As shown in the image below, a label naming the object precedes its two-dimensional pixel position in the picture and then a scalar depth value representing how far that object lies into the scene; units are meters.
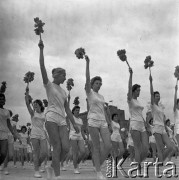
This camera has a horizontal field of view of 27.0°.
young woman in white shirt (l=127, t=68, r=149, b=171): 8.91
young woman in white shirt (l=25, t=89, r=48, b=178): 9.51
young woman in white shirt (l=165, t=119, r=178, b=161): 15.12
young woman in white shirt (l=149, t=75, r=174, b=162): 9.58
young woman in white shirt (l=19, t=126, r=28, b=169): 18.56
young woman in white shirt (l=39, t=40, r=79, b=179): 6.45
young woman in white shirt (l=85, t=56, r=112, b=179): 7.62
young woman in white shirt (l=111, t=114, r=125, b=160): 13.93
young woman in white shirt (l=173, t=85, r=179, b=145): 10.45
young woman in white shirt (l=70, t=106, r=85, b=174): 11.27
